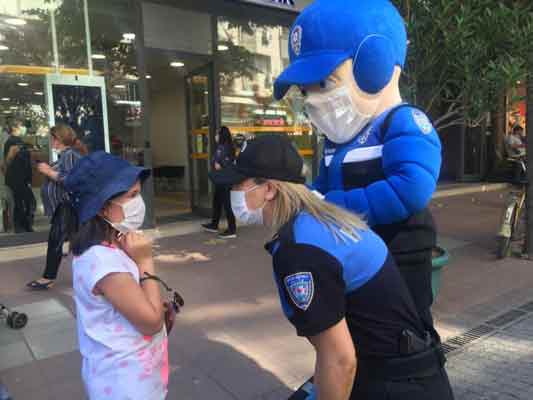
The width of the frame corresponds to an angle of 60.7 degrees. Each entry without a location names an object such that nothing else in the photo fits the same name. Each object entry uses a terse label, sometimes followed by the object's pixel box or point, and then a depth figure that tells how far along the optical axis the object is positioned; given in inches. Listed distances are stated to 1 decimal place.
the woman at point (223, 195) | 275.0
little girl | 66.7
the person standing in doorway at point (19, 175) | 268.8
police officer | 51.2
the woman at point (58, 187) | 177.8
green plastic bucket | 132.6
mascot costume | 74.4
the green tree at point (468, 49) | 141.5
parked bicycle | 228.8
